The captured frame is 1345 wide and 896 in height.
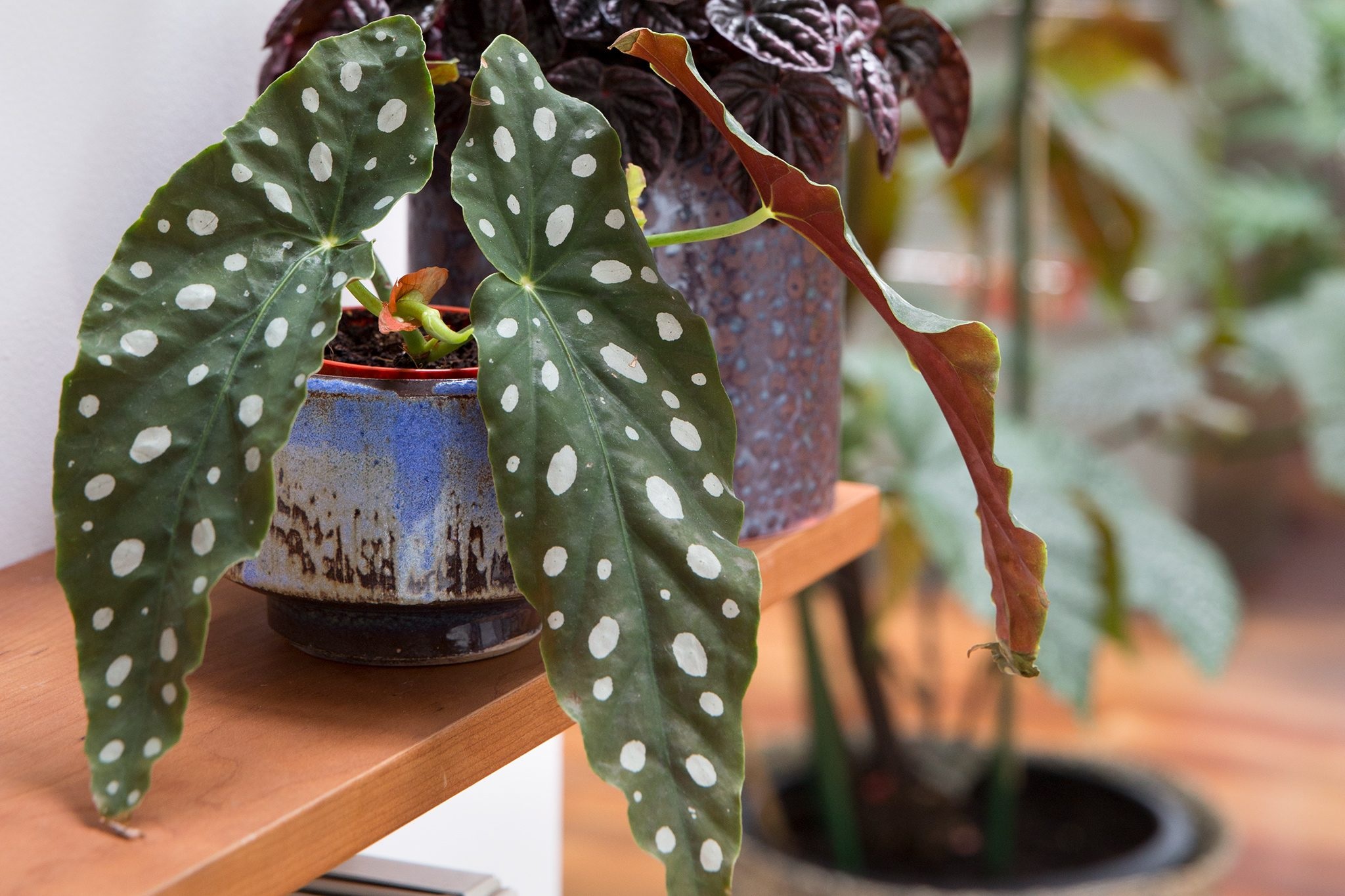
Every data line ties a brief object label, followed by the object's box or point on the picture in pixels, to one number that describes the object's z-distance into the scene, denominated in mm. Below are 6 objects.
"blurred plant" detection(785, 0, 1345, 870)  1893
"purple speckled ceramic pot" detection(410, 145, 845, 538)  1253
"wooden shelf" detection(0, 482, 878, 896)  990
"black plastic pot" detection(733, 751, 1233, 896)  2193
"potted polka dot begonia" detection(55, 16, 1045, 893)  1009
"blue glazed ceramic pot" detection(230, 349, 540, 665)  1083
